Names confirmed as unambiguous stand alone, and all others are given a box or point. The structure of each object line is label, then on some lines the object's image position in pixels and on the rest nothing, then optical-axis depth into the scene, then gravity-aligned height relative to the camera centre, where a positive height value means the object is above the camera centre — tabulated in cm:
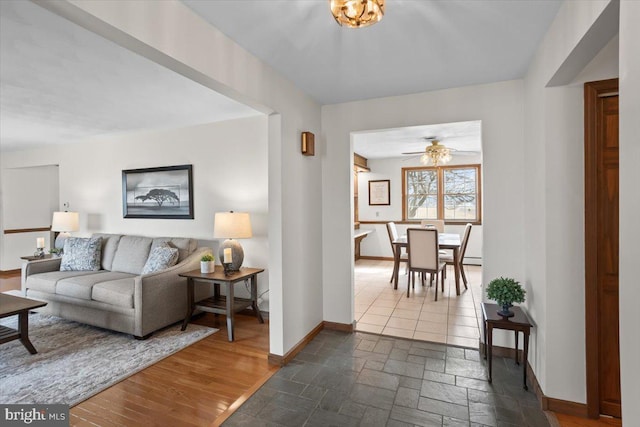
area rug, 231 -125
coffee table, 274 -89
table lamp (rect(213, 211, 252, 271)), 352 -20
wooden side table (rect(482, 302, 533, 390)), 227 -81
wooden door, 192 -23
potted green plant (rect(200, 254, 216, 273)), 348 -55
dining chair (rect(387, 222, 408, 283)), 533 -41
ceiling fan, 524 +100
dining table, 483 -52
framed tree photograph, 438 +31
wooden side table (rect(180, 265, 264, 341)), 323 -92
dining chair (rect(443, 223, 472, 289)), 498 -67
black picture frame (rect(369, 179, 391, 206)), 771 +49
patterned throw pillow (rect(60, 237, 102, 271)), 412 -52
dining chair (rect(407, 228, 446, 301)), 452 -57
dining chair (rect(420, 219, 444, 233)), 622 -23
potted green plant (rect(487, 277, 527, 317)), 235 -61
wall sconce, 296 +65
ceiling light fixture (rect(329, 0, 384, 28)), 128 +82
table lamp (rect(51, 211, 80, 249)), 507 -10
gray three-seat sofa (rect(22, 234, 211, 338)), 320 -78
